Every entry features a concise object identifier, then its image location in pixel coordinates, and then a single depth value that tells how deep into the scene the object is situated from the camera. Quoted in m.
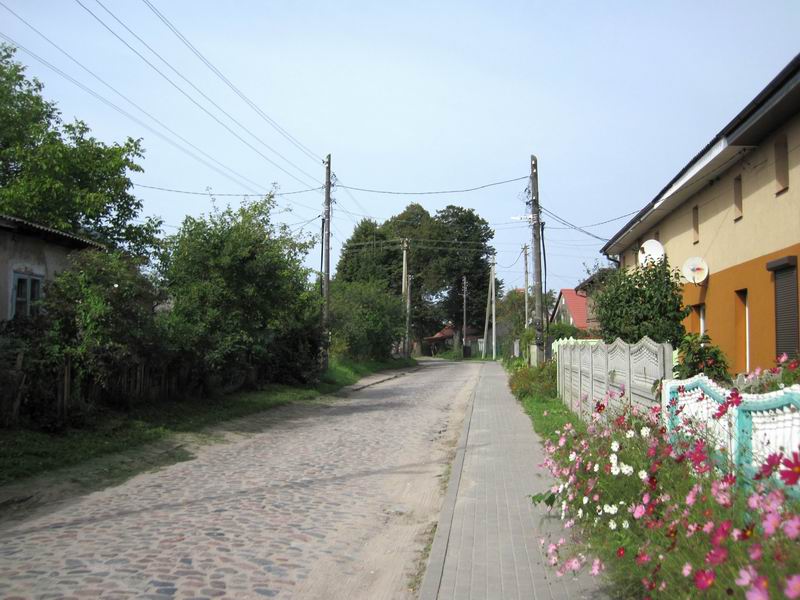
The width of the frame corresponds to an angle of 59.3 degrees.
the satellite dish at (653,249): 16.35
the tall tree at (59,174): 21.47
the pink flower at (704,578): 2.66
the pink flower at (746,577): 2.47
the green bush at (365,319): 38.94
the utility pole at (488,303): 69.27
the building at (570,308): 49.66
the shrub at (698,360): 7.65
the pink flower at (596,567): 3.94
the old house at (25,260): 14.10
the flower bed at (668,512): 2.76
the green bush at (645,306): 13.09
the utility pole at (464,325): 69.81
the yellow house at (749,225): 11.16
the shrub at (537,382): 20.39
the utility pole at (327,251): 27.17
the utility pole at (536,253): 25.86
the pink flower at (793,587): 2.25
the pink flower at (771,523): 2.63
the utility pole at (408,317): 50.98
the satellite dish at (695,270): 15.58
